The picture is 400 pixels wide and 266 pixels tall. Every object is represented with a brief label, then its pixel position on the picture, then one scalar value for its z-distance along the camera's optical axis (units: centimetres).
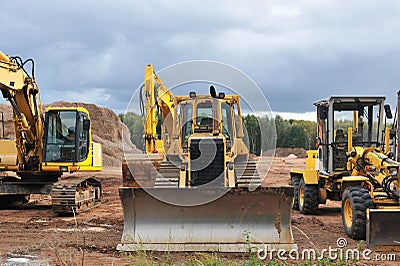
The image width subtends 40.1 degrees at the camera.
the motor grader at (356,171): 798
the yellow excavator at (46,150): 1255
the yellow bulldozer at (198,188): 791
